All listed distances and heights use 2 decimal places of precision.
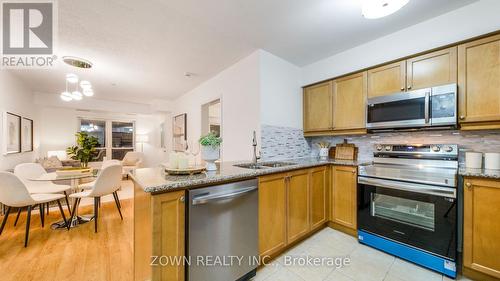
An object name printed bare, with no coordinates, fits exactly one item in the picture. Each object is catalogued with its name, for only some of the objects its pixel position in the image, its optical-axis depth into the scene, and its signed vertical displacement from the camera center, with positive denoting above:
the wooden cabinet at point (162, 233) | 1.14 -0.59
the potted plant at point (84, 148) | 2.93 -0.14
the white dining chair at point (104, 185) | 2.50 -0.62
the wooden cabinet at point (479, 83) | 1.64 +0.52
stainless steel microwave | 1.81 +0.33
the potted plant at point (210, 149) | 1.65 -0.08
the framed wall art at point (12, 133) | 3.11 +0.12
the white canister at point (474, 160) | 1.73 -0.18
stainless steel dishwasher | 1.28 -0.69
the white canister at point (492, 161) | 1.64 -0.18
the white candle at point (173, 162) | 1.54 -0.18
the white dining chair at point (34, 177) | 2.76 -0.56
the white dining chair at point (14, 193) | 2.12 -0.63
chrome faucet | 2.21 -0.21
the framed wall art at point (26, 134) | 3.83 +0.11
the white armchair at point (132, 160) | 5.90 -0.66
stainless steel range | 1.61 -0.62
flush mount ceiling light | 1.39 +1.01
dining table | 2.54 -0.71
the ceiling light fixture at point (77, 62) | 2.75 +1.18
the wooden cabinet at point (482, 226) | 1.45 -0.67
